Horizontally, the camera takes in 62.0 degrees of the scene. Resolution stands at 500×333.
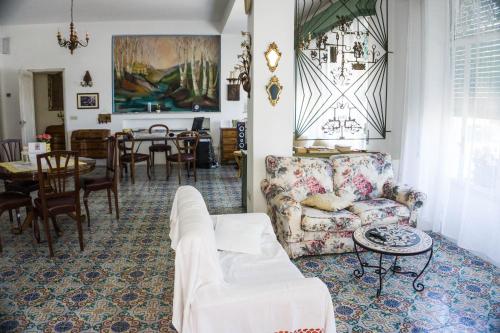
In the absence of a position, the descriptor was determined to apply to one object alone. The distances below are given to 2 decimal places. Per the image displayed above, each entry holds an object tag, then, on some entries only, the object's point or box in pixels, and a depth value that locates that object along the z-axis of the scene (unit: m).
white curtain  3.87
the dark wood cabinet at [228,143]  9.40
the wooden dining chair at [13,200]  4.20
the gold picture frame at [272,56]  4.54
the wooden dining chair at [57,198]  4.00
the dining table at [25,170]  4.27
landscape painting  9.41
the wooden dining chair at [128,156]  7.52
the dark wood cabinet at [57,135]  10.39
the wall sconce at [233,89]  9.61
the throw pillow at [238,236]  2.99
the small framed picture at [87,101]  9.45
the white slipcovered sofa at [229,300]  2.06
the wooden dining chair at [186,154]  7.52
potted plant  5.19
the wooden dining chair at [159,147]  8.41
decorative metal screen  5.27
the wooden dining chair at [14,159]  4.87
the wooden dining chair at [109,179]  5.01
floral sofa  3.86
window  3.83
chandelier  6.20
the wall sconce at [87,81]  9.34
